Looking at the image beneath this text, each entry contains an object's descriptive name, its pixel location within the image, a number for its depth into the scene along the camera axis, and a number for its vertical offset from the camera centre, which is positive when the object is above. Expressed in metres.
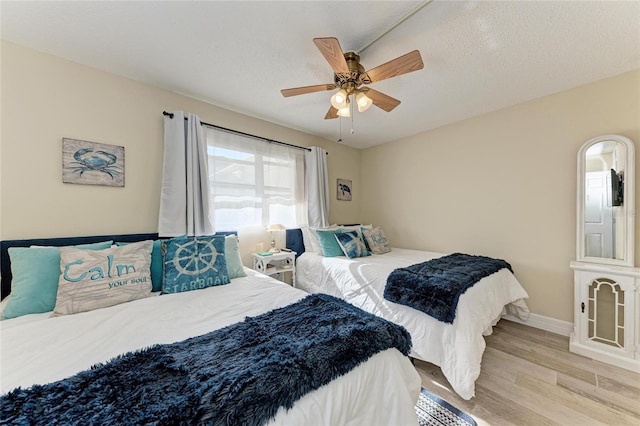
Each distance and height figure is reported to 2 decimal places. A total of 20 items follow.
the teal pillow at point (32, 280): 1.42 -0.42
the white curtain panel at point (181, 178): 2.29 +0.34
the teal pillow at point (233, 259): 2.11 -0.44
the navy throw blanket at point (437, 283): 1.78 -0.61
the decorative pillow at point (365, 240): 3.24 -0.42
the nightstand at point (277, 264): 2.80 -0.70
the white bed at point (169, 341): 0.90 -0.63
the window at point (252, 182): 2.69 +0.38
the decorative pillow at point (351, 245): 2.96 -0.44
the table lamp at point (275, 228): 2.95 -0.22
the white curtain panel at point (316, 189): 3.54 +0.33
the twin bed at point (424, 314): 1.68 -0.87
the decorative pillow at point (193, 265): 1.80 -0.43
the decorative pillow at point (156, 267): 1.86 -0.44
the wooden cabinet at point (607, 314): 1.94 -0.94
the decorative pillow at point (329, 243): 3.08 -0.43
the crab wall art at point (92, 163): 1.89 +0.42
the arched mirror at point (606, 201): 2.06 +0.07
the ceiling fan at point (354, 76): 1.48 +0.97
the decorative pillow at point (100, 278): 1.44 -0.43
